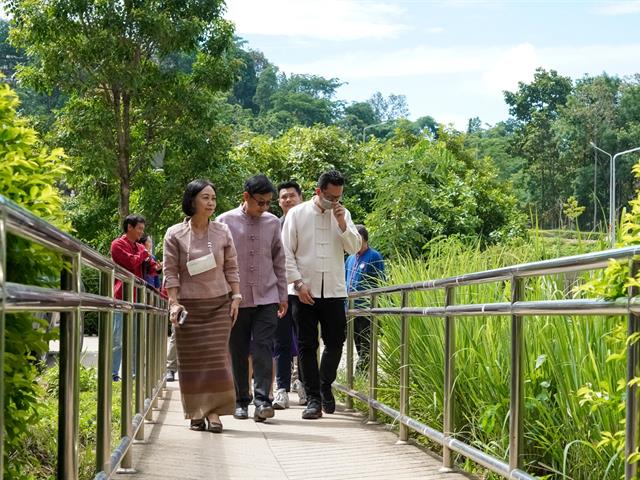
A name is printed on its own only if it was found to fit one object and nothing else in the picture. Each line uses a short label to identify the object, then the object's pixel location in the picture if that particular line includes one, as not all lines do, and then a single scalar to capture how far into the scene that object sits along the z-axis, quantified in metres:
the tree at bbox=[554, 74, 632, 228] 74.11
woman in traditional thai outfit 8.00
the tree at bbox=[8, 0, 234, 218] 21.61
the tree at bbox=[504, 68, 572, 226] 74.31
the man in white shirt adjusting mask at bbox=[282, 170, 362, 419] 9.25
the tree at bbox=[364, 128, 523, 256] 18.62
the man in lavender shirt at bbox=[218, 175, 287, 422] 8.90
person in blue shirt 9.61
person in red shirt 11.61
